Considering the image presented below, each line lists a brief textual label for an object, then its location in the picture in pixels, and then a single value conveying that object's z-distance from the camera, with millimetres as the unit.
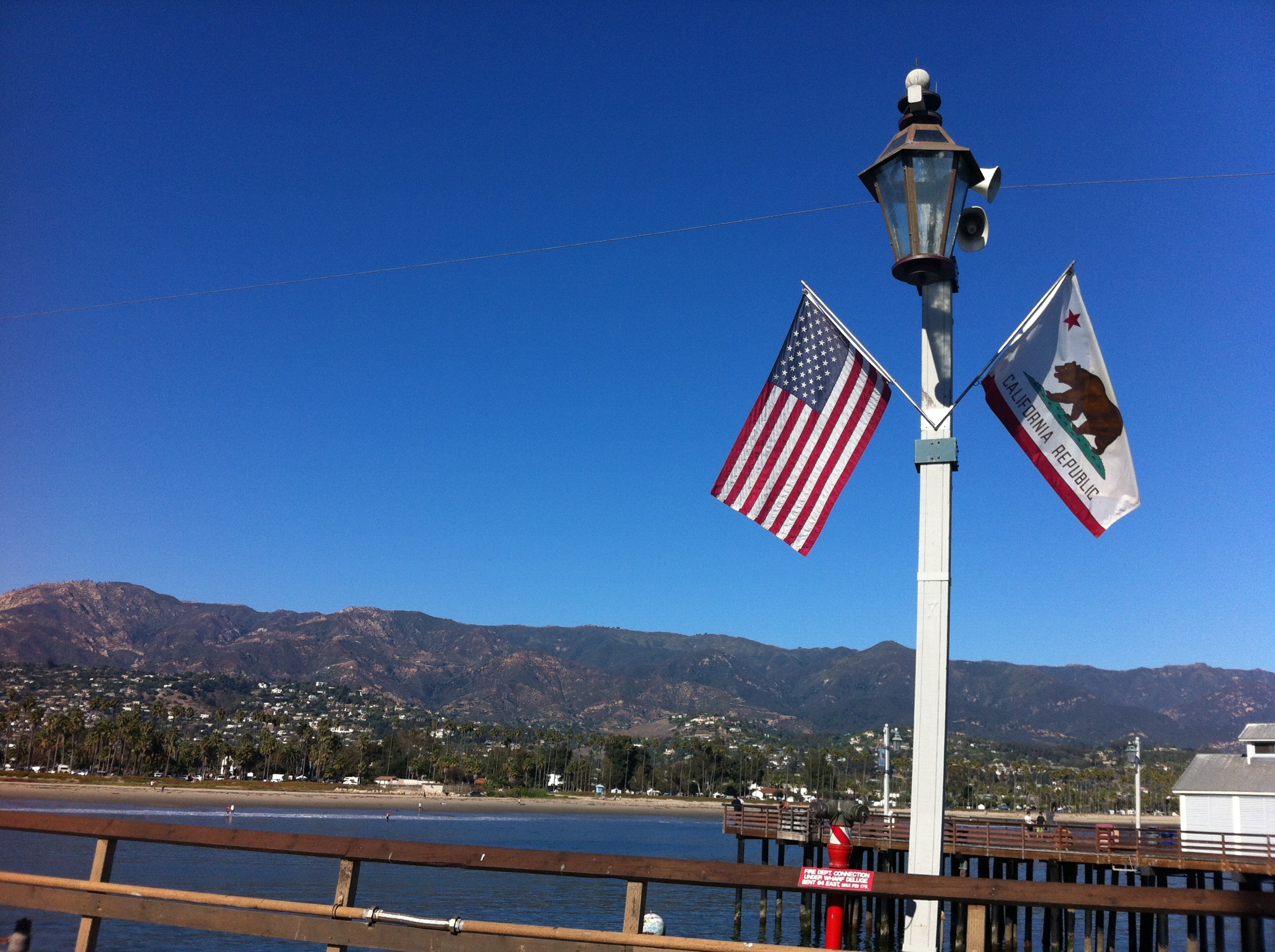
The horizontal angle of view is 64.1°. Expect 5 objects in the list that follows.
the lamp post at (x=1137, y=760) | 39250
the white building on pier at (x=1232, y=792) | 34219
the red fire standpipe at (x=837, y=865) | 6355
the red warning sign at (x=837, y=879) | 5164
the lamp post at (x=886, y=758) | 36688
